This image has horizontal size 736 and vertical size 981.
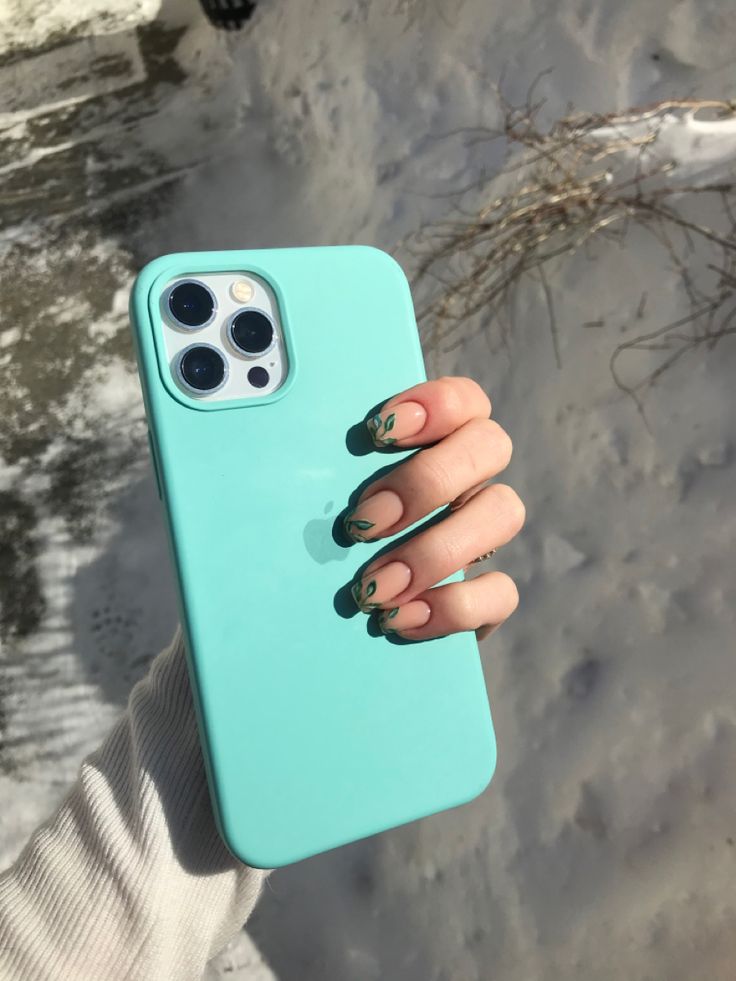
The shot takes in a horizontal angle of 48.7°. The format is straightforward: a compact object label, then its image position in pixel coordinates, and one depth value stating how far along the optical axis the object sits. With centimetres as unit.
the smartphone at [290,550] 21
